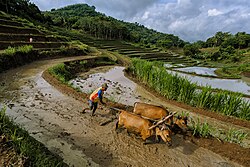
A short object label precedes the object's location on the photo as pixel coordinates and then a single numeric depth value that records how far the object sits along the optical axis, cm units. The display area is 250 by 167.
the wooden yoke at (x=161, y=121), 502
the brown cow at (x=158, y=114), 568
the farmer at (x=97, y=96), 651
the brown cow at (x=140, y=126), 491
